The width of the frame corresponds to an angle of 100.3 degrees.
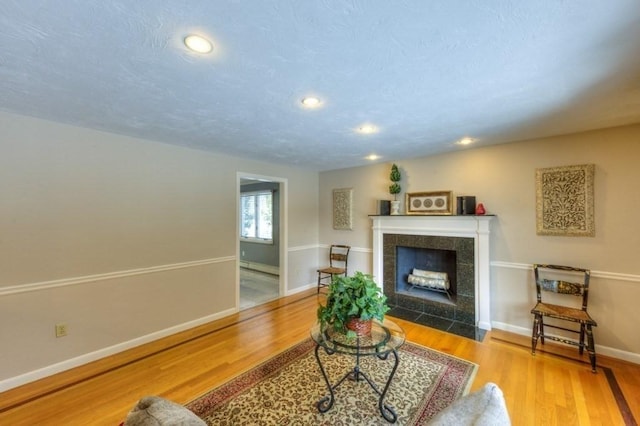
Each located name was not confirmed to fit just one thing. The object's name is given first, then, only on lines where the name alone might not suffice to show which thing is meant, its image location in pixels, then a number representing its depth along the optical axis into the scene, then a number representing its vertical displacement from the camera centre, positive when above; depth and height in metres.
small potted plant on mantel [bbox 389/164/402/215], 4.19 +0.49
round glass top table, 1.93 -0.96
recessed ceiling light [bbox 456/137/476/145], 3.16 +0.93
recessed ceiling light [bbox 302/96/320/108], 2.02 +0.90
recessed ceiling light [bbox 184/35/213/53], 1.33 +0.90
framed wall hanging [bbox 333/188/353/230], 4.91 +0.18
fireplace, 3.47 -0.73
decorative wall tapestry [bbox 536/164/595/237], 2.85 +0.19
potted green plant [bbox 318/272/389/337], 2.02 -0.68
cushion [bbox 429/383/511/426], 0.85 -0.65
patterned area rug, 1.93 -1.43
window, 6.61 +0.04
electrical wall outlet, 2.49 -1.05
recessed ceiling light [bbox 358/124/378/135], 2.67 +0.92
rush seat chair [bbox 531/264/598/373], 2.60 -0.94
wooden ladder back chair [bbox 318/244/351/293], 4.75 -0.89
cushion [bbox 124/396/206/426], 0.86 -0.65
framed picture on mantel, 3.82 +0.22
